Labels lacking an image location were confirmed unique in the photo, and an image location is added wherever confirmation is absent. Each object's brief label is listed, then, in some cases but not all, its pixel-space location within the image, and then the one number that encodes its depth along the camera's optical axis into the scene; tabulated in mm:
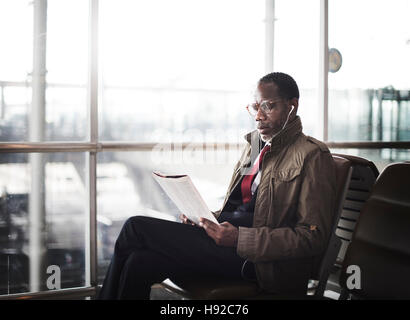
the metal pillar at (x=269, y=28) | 3447
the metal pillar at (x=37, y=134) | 2840
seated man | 1917
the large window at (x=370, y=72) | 3723
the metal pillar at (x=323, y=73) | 3566
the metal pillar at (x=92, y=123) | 2893
